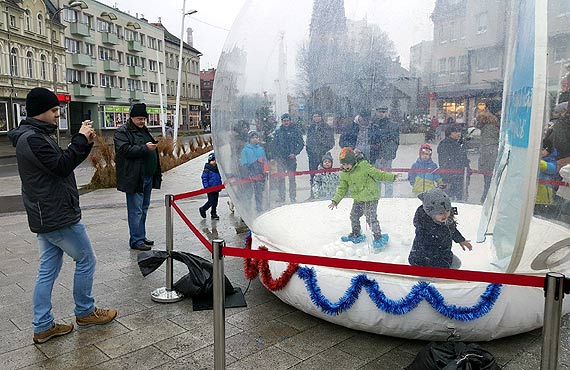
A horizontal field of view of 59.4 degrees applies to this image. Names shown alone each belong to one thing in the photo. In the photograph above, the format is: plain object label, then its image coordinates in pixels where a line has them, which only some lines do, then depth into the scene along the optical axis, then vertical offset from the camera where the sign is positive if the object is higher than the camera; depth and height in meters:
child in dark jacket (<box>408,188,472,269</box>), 3.67 -0.82
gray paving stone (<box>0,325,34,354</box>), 3.82 -1.69
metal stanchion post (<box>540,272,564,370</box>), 2.48 -0.97
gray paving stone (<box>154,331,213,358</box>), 3.73 -1.69
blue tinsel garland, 3.65 -1.30
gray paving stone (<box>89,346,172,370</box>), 3.50 -1.69
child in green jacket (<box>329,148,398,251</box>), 3.95 -0.55
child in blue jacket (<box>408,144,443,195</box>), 3.60 -0.38
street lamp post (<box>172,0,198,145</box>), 21.73 +2.17
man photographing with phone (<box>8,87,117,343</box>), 3.66 -0.52
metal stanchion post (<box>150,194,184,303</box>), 4.76 -1.52
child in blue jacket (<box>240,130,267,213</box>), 4.44 -0.36
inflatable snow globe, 3.16 -0.18
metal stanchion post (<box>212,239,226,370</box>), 3.11 -1.13
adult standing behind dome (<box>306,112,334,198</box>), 3.99 -0.12
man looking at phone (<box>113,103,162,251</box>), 6.43 -0.54
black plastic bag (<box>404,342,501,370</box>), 2.94 -1.42
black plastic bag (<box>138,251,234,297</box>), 4.66 -1.37
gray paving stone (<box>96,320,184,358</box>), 3.77 -1.69
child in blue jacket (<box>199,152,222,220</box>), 8.89 -1.00
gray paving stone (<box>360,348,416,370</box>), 3.48 -1.69
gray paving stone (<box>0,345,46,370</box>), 3.55 -1.69
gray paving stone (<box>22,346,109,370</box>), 3.51 -1.69
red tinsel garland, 4.30 -1.38
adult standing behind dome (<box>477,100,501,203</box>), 3.32 -0.06
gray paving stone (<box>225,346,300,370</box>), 3.50 -1.69
